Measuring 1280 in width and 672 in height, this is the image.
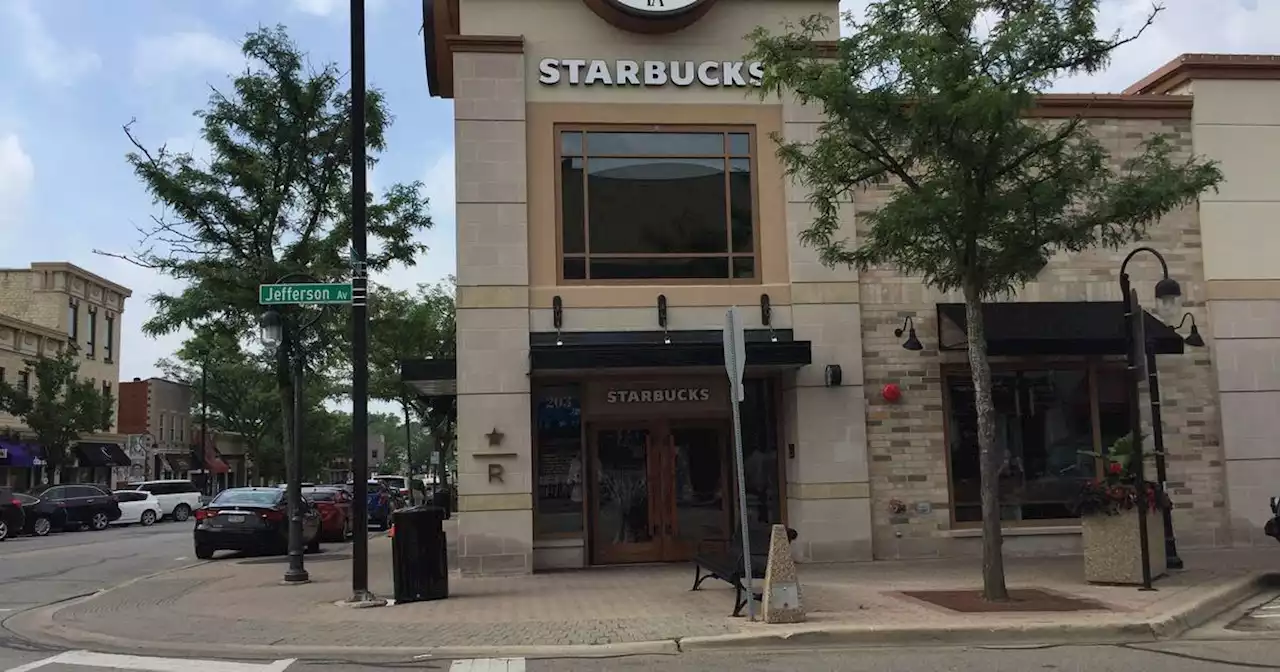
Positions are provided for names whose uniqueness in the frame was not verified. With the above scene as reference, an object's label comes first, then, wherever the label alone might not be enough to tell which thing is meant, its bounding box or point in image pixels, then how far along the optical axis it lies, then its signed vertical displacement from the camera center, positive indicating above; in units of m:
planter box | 11.31 -1.40
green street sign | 11.81 +1.78
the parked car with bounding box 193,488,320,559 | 19.45 -1.50
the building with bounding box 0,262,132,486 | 40.81 +5.30
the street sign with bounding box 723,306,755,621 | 9.12 +0.62
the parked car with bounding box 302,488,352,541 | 24.28 -1.64
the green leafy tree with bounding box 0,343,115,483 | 37.97 +1.82
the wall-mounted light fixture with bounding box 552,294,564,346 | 14.11 +1.73
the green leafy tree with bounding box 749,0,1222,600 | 10.14 +2.90
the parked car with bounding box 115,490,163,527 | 37.59 -2.10
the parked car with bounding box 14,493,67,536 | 30.08 -1.86
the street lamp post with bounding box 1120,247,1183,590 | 10.91 +0.08
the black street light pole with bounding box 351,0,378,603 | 11.52 +1.46
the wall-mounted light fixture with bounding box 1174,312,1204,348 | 14.32 +1.14
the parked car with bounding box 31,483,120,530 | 32.72 -1.65
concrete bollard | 8.98 -1.40
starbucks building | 14.20 +1.44
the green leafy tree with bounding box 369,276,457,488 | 29.70 +3.04
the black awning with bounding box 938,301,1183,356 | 14.44 +1.36
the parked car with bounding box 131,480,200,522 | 40.31 -1.86
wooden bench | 9.73 -1.33
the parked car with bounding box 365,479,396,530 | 32.31 -2.00
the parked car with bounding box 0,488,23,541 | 28.08 -1.65
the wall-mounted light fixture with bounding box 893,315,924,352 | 14.48 +1.36
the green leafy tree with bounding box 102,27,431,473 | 16.84 +4.28
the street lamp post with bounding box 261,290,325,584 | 14.16 +0.54
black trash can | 11.42 -1.27
